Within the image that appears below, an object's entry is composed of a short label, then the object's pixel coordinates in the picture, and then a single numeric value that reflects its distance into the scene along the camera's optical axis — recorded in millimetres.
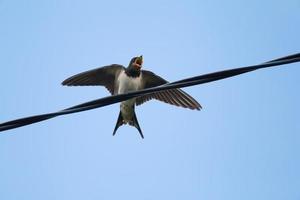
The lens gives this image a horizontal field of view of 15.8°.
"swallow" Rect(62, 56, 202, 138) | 10437
